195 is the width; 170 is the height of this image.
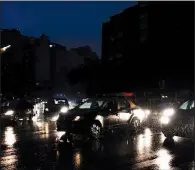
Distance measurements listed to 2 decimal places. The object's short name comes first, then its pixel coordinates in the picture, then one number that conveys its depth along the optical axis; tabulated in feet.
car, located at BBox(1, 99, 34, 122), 38.52
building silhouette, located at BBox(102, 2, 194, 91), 93.16
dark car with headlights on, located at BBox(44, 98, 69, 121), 48.56
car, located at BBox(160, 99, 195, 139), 23.16
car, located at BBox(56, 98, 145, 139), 25.11
